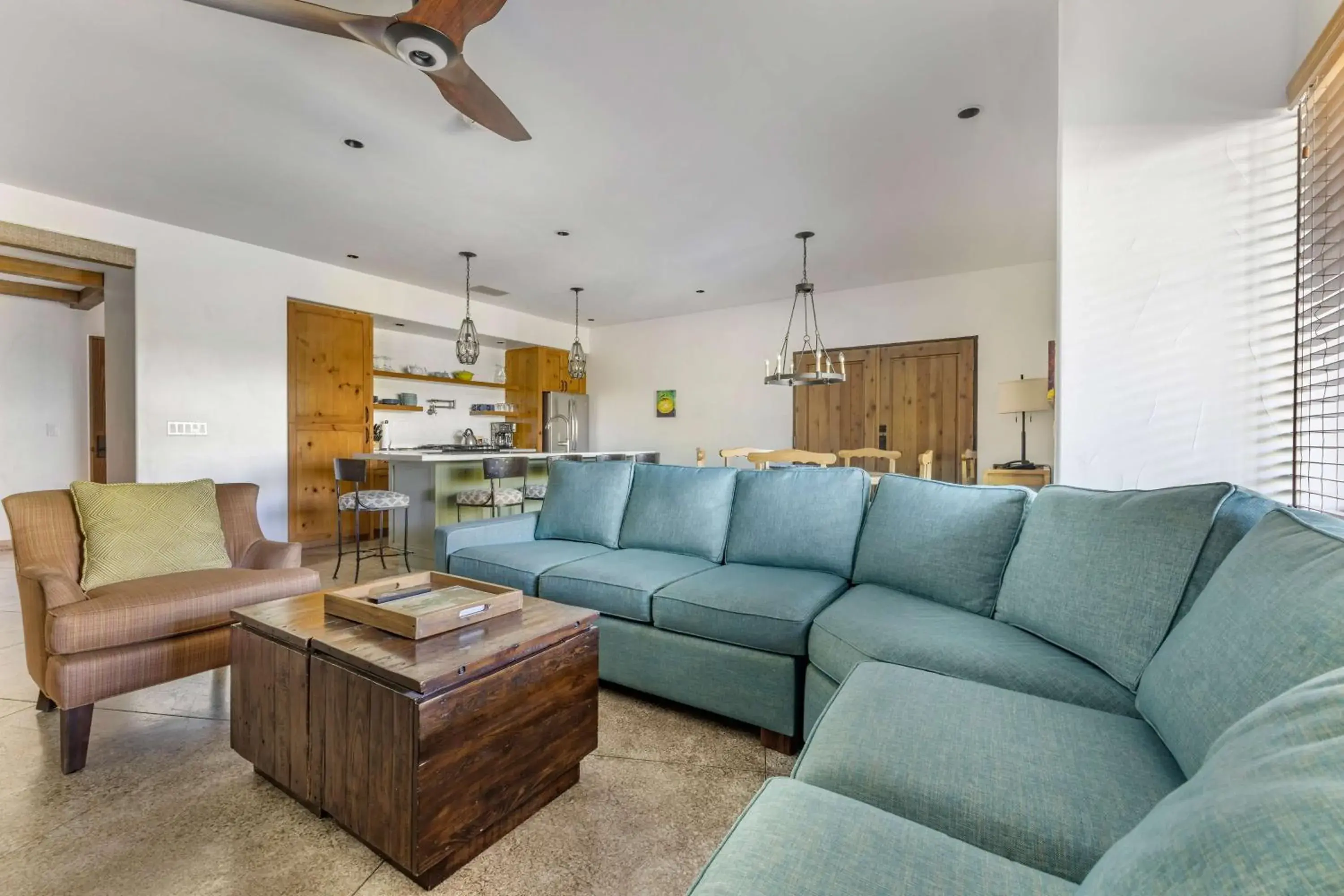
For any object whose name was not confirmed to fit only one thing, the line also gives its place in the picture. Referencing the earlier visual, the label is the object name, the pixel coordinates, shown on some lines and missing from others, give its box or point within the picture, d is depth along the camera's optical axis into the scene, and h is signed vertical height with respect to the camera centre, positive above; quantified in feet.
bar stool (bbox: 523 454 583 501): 15.39 -1.46
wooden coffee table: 4.04 -2.33
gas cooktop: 18.76 -0.33
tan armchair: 5.60 -1.96
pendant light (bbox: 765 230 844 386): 13.92 +3.02
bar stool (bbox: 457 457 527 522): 13.19 -1.34
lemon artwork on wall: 24.09 +1.65
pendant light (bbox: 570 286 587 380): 19.08 +2.75
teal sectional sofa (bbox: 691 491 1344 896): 1.39 -1.65
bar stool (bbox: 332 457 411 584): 12.72 -1.37
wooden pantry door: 16.38 +1.10
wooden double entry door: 18.08 +1.26
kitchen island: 13.78 -1.15
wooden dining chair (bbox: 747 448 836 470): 12.98 -0.39
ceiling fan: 5.49 +4.24
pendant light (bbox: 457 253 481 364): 16.05 +2.85
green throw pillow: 6.86 -1.21
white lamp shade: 12.53 +1.06
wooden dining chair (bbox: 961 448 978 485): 15.87 -0.83
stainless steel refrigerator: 24.27 +0.74
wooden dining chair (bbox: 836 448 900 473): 13.50 -0.33
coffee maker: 21.03 +0.14
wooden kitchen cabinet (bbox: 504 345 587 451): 23.76 +2.64
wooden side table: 11.16 -0.74
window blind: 4.87 +1.30
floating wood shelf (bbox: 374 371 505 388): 19.67 +2.35
